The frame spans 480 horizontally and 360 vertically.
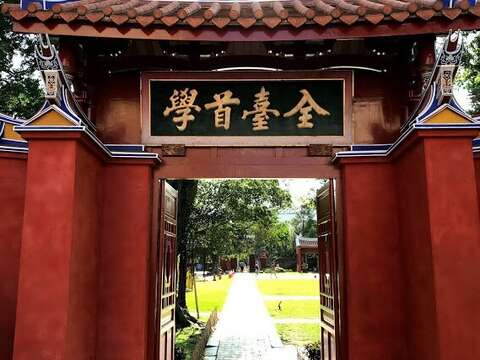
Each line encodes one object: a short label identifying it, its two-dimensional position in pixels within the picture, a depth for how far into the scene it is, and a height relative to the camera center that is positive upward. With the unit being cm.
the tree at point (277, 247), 4780 +173
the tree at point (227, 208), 1385 +155
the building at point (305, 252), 4751 +106
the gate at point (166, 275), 530 -14
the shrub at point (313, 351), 967 -177
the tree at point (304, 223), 5319 +445
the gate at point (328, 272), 527 -10
